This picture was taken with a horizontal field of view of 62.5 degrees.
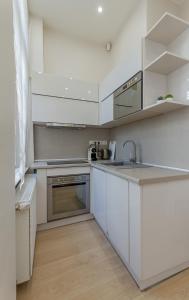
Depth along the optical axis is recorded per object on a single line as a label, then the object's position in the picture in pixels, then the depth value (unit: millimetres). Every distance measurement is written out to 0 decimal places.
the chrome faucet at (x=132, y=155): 2300
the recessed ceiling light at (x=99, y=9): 2111
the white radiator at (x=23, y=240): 1180
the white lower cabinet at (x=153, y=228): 1196
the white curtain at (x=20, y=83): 1347
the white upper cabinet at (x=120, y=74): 1671
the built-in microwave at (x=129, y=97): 1636
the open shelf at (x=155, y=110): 1444
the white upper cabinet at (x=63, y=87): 2275
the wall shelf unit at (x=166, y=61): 1491
